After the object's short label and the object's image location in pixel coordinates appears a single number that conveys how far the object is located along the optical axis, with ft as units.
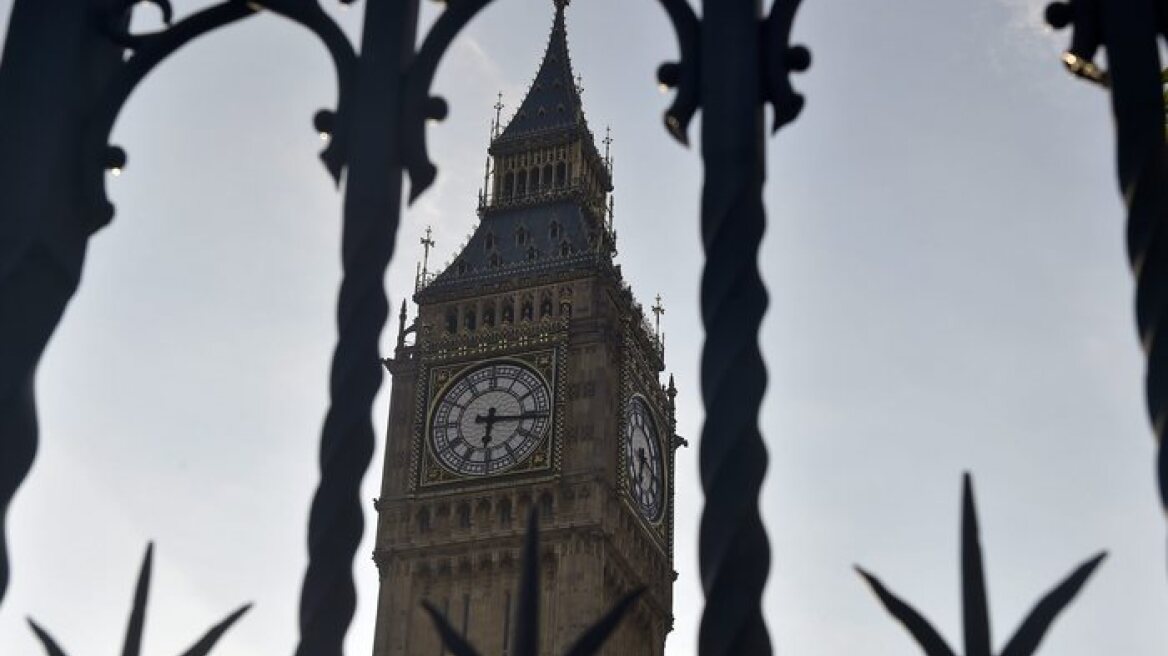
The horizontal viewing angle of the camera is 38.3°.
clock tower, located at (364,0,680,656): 153.58
